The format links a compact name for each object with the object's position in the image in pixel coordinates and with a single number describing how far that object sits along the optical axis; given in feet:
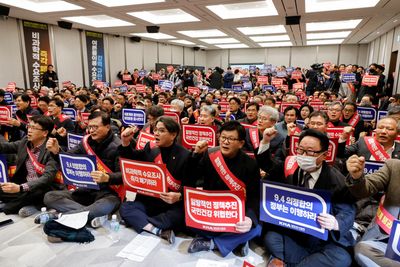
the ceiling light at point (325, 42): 52.40
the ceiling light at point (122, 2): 22.61
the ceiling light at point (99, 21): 30.83
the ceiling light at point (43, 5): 24.14
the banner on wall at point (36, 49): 33.47
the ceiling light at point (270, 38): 45.57
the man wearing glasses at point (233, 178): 7.57
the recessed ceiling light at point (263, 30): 37.11
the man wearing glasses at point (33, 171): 9.73
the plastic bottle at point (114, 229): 8.49
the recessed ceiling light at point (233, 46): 59.93
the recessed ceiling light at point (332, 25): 33.58
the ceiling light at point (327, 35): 42.91
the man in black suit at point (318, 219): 6.60
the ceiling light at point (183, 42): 52.07
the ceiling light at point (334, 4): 24.04
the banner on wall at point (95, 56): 41.50
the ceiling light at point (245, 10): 24.83
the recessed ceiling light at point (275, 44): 56.59
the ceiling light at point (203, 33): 39.60
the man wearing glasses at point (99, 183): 9.12
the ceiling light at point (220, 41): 49.01
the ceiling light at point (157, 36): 43.44
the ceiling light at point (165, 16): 27.56
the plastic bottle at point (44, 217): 9.14
